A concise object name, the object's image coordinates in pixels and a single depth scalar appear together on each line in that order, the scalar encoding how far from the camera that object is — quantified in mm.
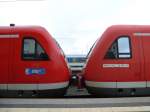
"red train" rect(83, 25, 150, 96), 4066
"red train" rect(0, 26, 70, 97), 4084
